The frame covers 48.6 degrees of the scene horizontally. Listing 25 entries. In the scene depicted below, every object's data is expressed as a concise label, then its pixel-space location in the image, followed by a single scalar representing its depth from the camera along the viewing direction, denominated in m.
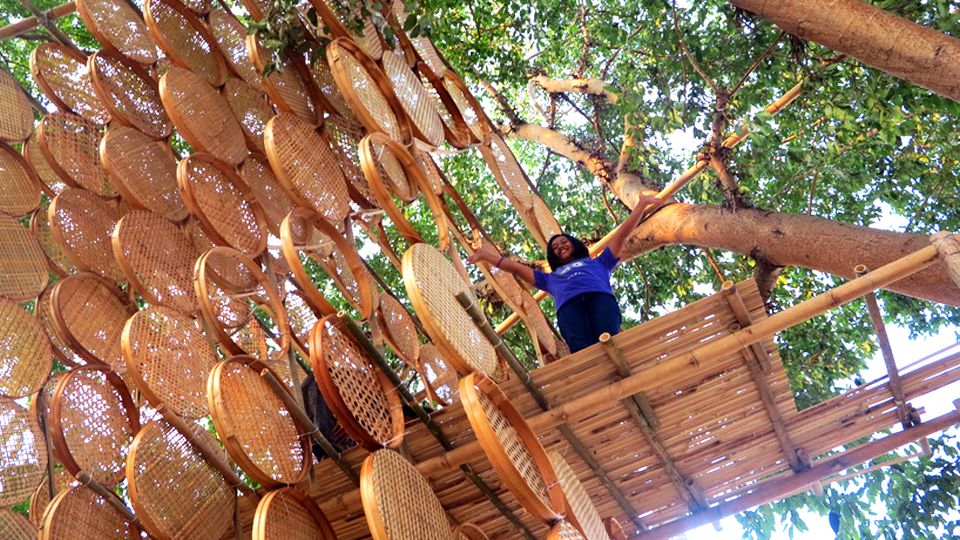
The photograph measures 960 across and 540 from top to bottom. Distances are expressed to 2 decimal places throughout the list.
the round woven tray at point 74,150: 3.85
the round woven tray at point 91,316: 3.44
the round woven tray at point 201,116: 3.54
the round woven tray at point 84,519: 2.78
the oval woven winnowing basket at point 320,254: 2.97
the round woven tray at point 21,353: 3.41
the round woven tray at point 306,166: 3.24
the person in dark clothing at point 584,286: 3.81
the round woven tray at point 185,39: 3.78
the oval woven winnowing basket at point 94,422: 3.06
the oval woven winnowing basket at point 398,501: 2.40
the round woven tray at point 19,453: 3.16
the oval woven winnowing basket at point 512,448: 2.46
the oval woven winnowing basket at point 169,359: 2.96
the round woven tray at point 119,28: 3.87
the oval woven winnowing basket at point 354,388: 2.72
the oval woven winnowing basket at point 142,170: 3.65
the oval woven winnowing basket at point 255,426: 2.68
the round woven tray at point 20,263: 3.64
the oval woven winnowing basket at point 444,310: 2.61
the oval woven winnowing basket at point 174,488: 2.73
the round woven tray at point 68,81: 3.98
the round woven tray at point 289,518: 2.57
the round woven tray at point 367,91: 3.21
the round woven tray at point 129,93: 3.81
